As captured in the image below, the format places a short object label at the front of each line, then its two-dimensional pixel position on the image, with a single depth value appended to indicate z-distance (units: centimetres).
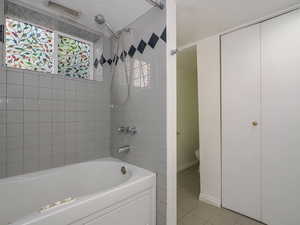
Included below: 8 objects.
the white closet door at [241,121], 149
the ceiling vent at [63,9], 126
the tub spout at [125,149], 149
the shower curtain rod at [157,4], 113
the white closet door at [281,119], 126
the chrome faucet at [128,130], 147
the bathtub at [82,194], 76
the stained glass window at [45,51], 127
